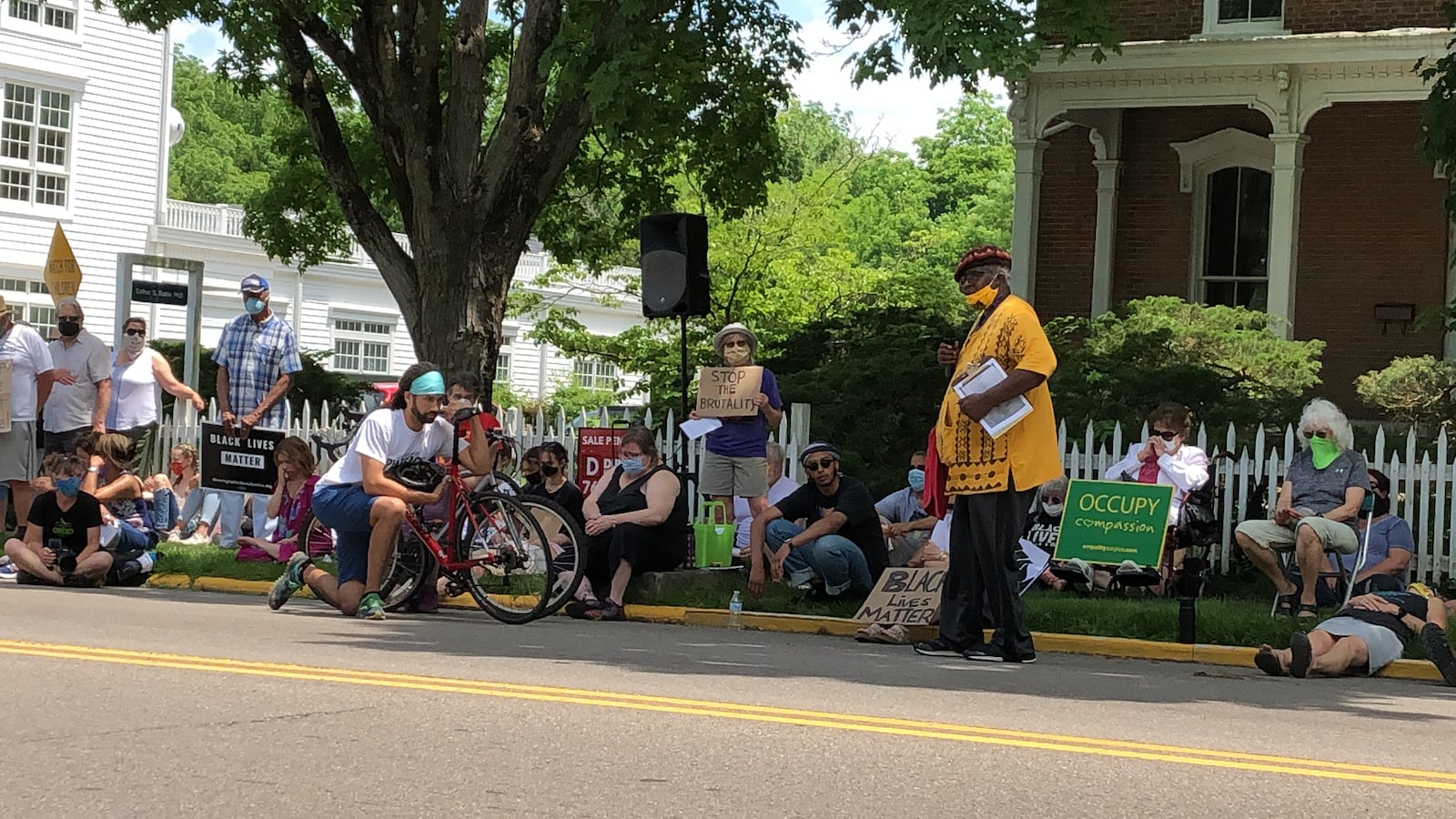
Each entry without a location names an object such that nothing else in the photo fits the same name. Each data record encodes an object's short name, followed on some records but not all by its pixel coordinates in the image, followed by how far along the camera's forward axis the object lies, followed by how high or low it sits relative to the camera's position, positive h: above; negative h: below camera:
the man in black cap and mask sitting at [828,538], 12.64 -0.55
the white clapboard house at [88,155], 35.28 +4.79
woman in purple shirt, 13.68 -0.01
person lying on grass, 9.90 -0.81
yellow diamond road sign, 19.05 +1.38
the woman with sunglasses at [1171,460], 13.91 +0.07
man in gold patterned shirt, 9.88 +0.01
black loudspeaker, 14.77 +1.31
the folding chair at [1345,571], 12.45 -0.58
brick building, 21.50 +3.58
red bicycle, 11.47 -0.69
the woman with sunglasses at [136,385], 16.36 +0.27
